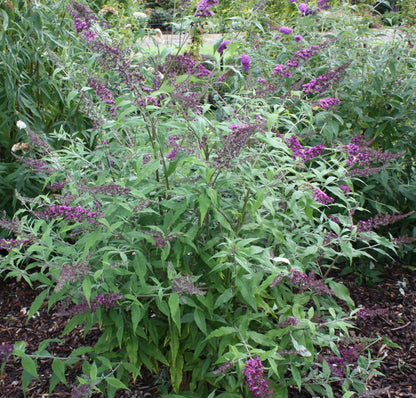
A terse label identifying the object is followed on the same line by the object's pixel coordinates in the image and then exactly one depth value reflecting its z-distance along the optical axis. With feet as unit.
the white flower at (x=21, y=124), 11.24
